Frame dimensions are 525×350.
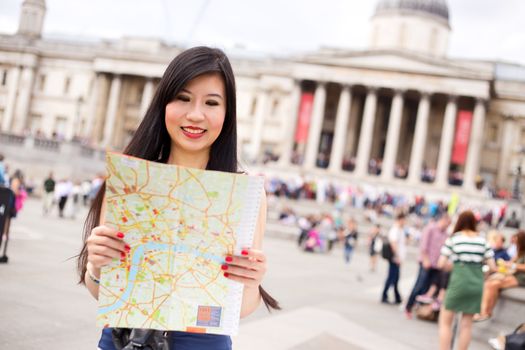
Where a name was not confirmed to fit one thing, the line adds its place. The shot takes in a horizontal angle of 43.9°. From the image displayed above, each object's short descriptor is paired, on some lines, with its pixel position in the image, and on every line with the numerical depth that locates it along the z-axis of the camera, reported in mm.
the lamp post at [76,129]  64688
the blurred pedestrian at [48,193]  24828
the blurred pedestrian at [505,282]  10703
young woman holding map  2680
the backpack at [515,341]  7266
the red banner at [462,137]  51500
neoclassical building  51781
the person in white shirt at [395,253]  14344
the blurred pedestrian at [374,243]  19872
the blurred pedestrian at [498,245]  13572
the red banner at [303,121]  53750
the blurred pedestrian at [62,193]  25734
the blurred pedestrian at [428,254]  12945
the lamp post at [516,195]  33394
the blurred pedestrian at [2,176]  13158
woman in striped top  8188
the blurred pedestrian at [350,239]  22781
